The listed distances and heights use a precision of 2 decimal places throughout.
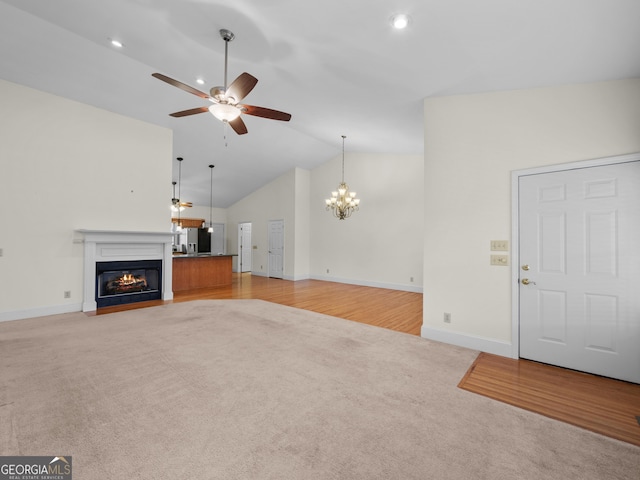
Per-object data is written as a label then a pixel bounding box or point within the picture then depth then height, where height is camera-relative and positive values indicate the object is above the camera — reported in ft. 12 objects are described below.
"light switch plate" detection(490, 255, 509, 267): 10.65 -0.59
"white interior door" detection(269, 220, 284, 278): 31.55 -0.54
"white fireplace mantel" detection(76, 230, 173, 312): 16.79 -0.52
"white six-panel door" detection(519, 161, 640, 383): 8.60 -0.79
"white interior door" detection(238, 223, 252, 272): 37.83 -0.38
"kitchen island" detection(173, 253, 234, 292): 24.07 -2.61
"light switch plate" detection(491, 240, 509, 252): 10.66 +0.00
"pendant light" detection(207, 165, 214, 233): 34.78 +4.27
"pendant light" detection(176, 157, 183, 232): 24.83 +6.84
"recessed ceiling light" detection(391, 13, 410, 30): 7.57 +6.24
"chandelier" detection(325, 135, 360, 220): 24.26 +3.84
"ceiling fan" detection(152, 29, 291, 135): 8.71 +4.96
